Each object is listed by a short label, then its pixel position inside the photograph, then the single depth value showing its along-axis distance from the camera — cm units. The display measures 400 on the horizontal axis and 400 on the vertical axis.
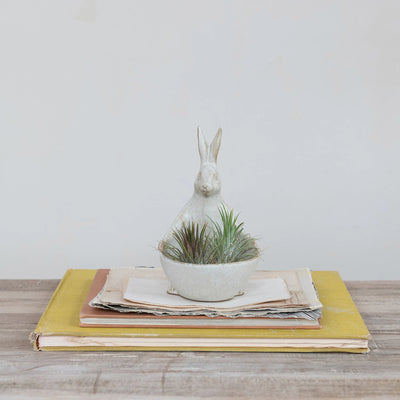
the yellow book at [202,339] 85
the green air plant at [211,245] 91
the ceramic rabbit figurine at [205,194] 94
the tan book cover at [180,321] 87
